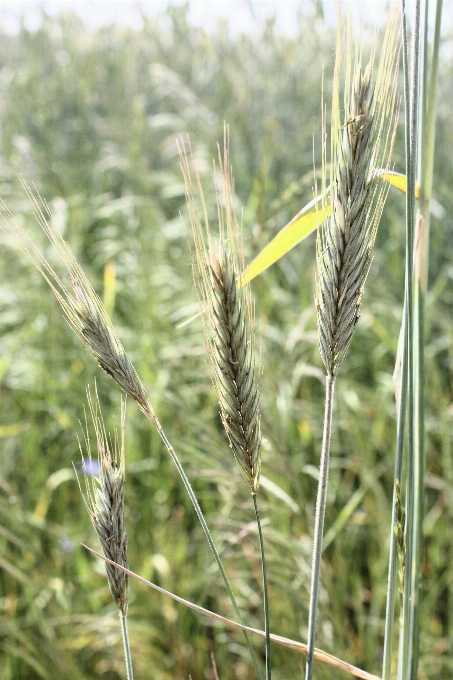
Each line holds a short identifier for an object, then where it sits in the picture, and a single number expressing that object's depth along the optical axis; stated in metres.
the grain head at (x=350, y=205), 0.49
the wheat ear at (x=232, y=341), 0.50
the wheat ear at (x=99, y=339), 0.52
